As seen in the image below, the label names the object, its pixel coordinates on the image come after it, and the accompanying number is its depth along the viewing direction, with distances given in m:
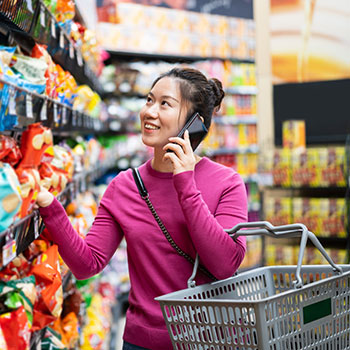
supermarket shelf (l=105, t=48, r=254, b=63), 5.80
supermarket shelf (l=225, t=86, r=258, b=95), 6.75
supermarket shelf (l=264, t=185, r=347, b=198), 5.54
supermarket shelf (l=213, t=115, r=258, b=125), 6.66
